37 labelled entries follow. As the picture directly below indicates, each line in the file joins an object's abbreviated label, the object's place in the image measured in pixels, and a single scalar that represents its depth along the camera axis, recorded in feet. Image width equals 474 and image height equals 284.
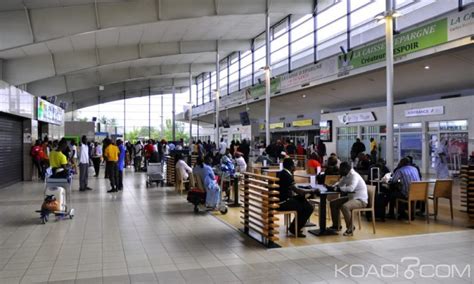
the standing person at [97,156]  52.24
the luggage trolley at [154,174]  43.45
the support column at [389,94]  32.40
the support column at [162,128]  133.42
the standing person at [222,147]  60.03
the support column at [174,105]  122.38
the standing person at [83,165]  38.27
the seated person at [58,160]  27.68
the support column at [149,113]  131.34
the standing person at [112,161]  37.35
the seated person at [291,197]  20.18
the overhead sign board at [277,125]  96.63
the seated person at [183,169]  35.94
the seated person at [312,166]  32.99
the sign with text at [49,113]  53.52
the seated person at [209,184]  27.20
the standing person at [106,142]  37.80
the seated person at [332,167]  28.37
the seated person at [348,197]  20.85
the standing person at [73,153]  52.55
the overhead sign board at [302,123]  85.49
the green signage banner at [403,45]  34.76
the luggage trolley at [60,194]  24.38
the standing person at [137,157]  68.39
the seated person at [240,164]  35.33
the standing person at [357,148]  51.85
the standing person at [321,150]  62.37
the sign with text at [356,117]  64.13
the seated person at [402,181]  24.34
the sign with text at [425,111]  51.39
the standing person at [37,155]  48.75
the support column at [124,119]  128.36
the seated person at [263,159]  42.65
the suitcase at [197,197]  27.40
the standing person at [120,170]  40.34
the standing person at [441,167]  37.81
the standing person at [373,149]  51.61
